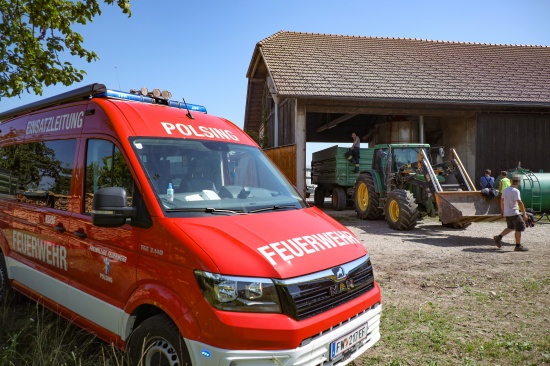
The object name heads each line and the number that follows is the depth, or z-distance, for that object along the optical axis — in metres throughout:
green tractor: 9.94
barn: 14.46
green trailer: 14.88
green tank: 13.01
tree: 5.96
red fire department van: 2.20
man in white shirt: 7.94
